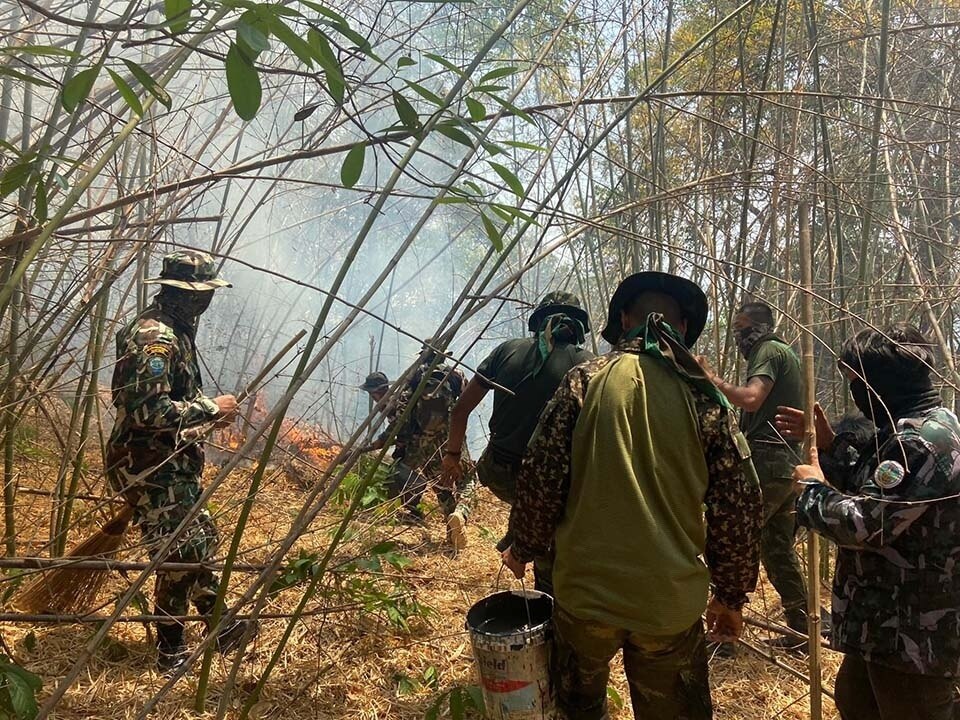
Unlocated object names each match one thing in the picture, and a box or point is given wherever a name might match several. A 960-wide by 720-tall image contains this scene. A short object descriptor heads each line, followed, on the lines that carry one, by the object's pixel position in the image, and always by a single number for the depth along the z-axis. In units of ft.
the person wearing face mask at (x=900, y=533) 4.65
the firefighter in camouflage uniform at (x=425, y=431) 14.69
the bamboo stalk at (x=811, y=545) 4.93
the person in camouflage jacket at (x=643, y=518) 4.61
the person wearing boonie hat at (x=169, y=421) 7.00
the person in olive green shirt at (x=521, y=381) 8.20
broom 6.58
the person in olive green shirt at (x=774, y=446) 8.65
